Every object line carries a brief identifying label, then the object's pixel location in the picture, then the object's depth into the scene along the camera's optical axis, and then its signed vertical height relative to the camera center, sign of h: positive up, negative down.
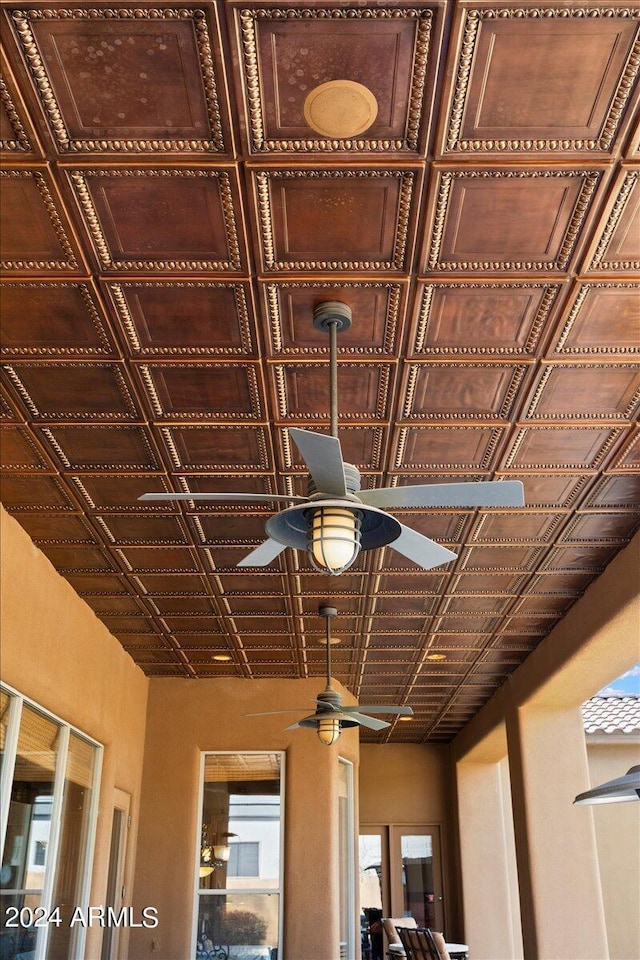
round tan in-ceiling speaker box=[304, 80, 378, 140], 2.16 +1.78
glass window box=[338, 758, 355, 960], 7.98 -0.12
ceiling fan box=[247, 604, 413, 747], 5.78 +0.89
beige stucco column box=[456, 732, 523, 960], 10.60 -0.12
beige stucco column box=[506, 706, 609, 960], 6.80 +0.10
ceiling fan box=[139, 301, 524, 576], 2.44 +0.98
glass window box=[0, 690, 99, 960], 4.86 +0.13
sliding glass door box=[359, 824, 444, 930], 11.49 -0.22
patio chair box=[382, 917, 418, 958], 9.37 -0.86
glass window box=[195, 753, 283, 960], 7.38 -0.03
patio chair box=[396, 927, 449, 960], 7.37 -0.74
